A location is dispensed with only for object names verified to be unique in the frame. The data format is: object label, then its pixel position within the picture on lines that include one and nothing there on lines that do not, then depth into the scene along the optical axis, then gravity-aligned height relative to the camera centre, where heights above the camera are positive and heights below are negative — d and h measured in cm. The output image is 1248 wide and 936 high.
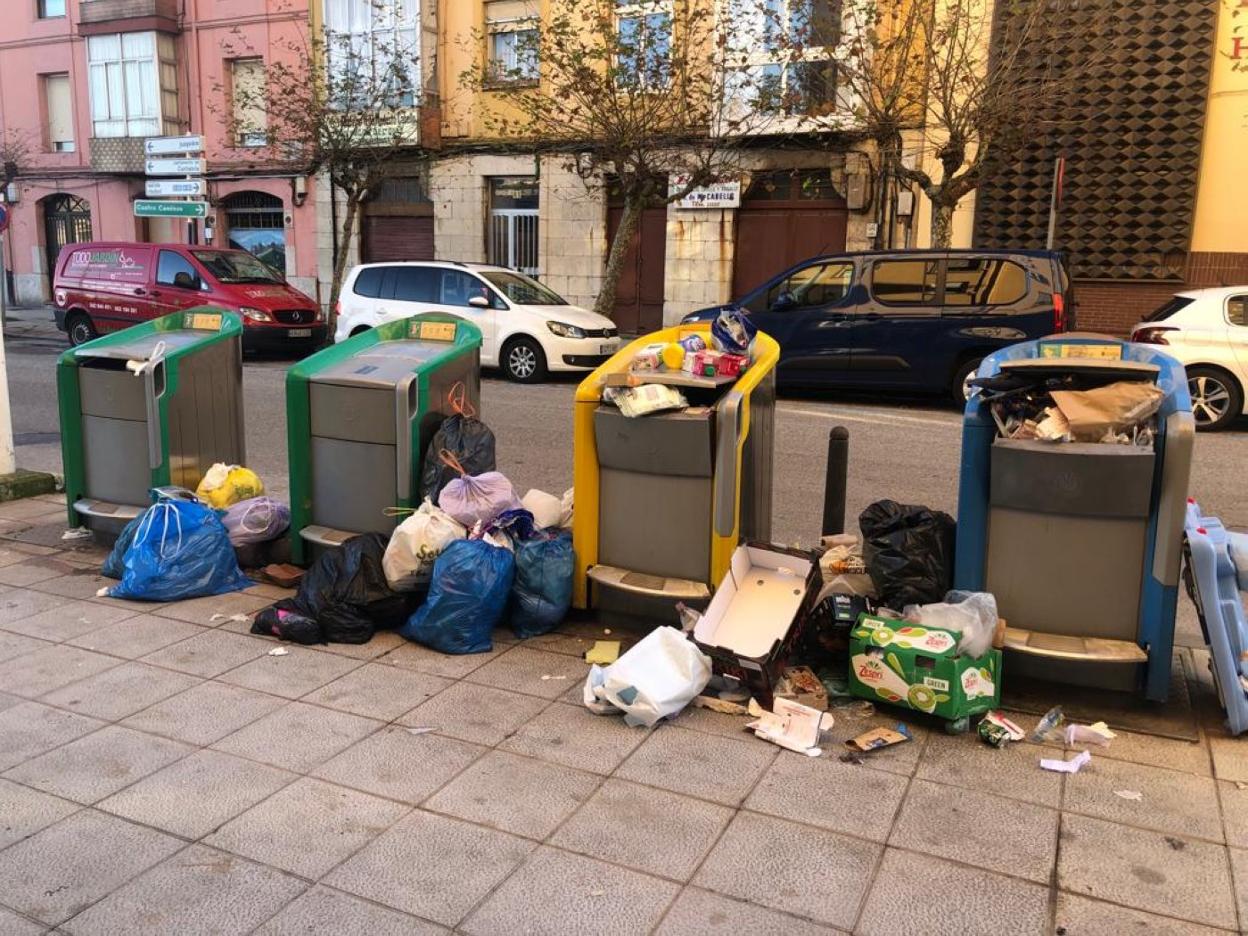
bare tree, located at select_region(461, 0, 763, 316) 1672 +240
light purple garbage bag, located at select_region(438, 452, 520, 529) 472 -117
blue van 1122 -71
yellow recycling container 432 -104
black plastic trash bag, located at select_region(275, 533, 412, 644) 455 -157
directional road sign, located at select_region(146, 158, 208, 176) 2002 +132
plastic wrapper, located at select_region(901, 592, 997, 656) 374 -134
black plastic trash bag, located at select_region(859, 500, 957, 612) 412 -121
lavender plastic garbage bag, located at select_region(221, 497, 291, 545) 544 -148
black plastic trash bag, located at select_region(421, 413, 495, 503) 498 -102
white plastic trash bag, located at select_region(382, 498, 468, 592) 453 -134
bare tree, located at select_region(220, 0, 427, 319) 2036 +266
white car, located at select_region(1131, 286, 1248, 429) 1036 -91
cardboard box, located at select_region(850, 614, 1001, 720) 366 -150
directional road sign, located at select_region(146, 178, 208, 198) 1967 +90
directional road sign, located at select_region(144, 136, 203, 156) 1989 +174
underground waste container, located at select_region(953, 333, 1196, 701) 370 -103
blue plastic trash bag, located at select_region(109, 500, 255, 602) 505 -157
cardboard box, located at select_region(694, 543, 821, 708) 391 -146
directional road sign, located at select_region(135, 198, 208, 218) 1866 +47
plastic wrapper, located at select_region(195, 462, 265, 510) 567 -137
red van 1608 -89
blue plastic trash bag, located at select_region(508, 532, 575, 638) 459 -150
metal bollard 527 -119
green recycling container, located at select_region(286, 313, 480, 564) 500 -91
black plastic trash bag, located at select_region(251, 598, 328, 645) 454 -169
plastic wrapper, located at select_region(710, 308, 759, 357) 461 -39
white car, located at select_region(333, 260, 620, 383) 1373 -94
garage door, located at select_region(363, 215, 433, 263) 2261 +2
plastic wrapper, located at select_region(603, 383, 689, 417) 434 -65
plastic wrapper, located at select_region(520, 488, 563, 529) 506 -129
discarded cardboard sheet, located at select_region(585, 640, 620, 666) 435 -172
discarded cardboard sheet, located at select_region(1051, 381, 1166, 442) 375 -56
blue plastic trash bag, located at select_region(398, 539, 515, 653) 440 -151
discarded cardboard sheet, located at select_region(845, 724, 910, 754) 360 -170
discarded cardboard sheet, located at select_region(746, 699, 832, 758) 362 -171
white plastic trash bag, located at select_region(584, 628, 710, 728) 374 -158
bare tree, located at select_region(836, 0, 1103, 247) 1422 +245
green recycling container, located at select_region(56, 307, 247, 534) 563 -98
